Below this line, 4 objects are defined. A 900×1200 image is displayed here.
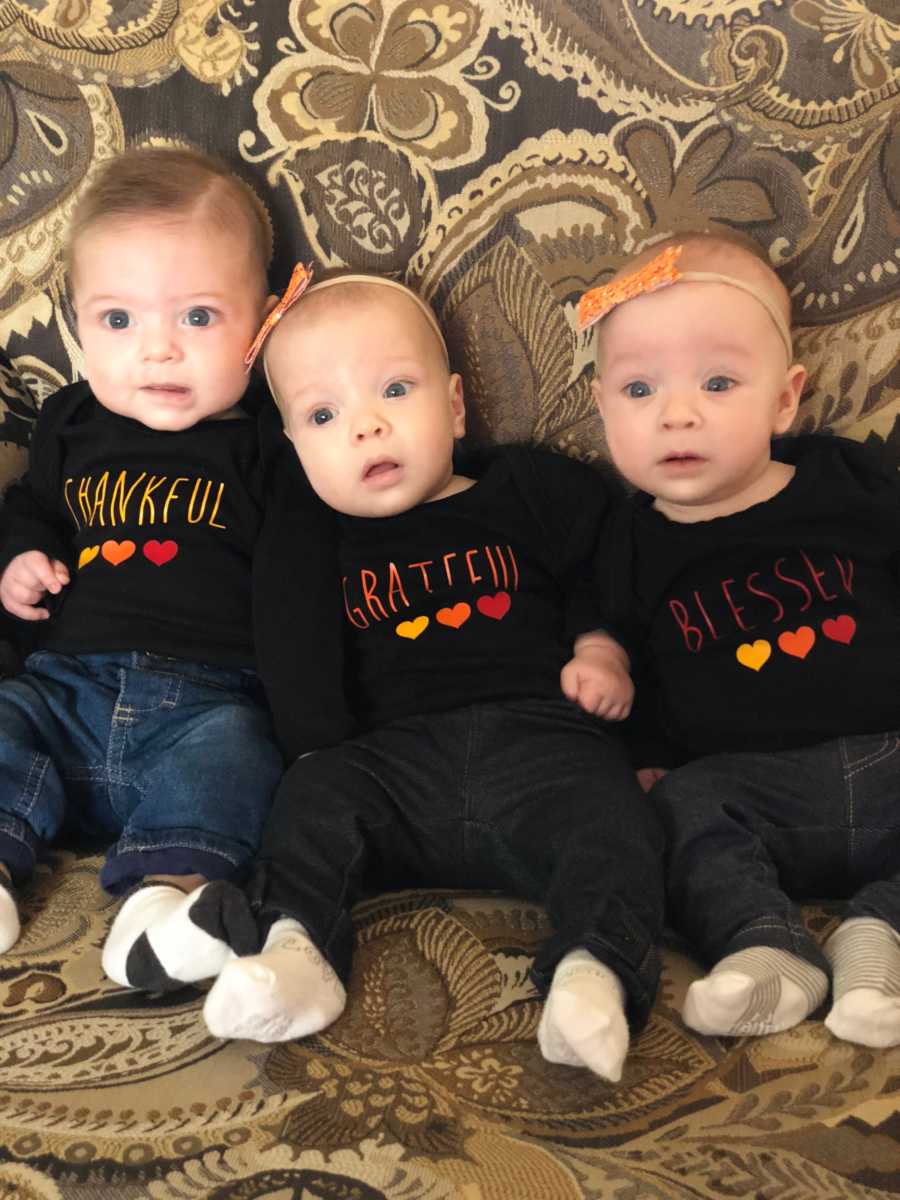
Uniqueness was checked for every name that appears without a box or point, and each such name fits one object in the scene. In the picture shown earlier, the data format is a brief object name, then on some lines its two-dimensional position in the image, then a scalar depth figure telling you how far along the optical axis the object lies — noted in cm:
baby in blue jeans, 129
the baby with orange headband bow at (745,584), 114
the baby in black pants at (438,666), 108
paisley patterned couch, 122
